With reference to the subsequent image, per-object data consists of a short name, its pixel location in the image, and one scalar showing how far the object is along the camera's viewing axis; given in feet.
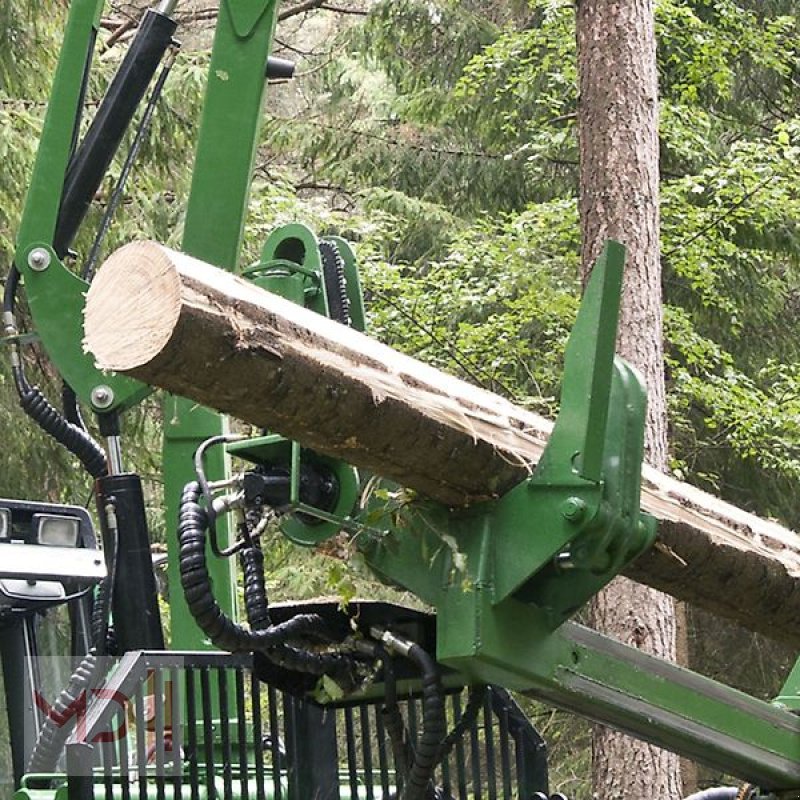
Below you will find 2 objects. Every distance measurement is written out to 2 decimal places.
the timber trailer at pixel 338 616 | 20.94
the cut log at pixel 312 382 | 19.01
